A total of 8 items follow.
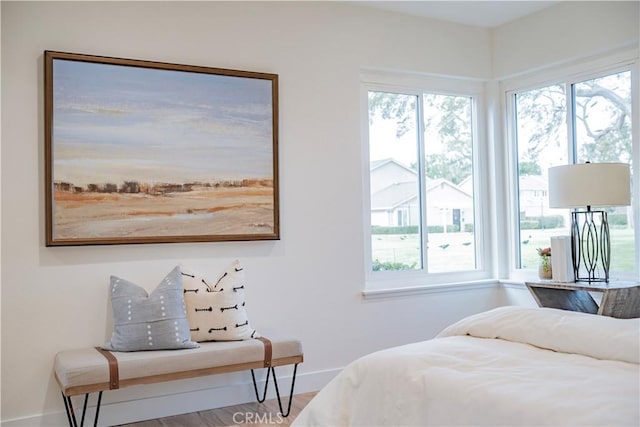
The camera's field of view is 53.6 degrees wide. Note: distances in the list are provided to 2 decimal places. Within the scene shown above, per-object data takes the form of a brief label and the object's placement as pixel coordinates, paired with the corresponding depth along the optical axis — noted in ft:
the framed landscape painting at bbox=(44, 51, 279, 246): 10.95
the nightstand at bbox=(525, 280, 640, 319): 11.64
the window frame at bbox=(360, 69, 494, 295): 14.40
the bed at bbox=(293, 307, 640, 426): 5.90
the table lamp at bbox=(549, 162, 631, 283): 11.83
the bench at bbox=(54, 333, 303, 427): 9.64
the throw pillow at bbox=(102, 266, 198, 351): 10.41
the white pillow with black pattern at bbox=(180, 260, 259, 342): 11.16
